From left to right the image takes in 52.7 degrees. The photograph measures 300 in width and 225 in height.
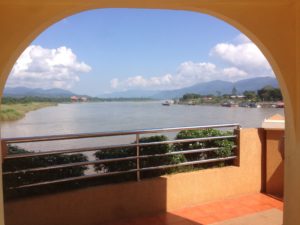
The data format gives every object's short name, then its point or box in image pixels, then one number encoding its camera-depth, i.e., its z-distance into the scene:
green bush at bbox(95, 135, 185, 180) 3.95
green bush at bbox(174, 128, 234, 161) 4.55
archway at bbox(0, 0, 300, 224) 2.42
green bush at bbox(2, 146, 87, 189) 3.31
